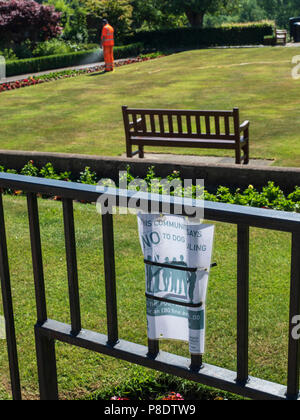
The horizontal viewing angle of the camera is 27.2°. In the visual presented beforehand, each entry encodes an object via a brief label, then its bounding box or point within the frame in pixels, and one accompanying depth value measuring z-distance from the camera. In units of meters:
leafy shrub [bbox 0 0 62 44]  30.06
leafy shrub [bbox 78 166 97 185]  7.44
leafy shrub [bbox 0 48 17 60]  27.36
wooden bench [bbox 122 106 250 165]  7.86
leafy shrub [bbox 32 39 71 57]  29.80
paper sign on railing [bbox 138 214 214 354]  1.84
